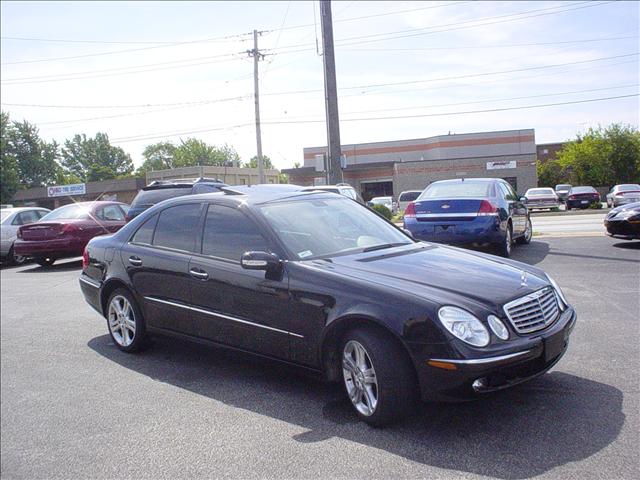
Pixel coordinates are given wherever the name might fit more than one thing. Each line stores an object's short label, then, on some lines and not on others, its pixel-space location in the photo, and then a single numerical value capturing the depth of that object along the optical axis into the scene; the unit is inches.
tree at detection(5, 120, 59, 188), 3009.1
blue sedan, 388.5
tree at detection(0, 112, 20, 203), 2477.9
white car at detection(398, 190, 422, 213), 1321.4
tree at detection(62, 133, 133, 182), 4475.9
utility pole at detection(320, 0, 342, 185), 645.3
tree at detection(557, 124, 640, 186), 1044.5
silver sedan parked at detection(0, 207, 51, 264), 604.2
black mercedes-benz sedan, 145.9
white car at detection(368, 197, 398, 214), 1416.1
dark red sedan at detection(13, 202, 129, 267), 534.3
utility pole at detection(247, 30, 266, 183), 1366.9
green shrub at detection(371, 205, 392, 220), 978.7
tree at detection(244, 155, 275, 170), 4785.9
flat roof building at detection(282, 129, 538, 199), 1873.8
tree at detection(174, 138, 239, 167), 4306.1
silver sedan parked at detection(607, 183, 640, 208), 789.1
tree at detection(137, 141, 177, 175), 4672.7
